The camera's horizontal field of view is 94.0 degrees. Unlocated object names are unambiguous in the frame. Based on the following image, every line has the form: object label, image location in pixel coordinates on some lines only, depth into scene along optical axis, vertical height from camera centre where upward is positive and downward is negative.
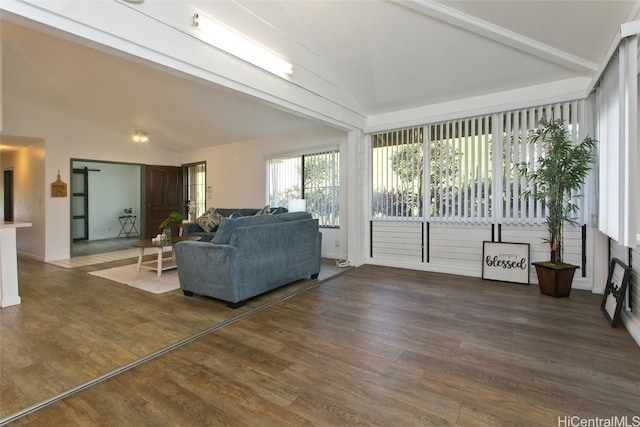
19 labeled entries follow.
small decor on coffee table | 4.68 -0.23
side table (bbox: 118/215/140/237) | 9.27 -0.43
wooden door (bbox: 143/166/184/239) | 7.61 +0.46
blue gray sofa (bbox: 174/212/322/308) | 3.11 -0.52
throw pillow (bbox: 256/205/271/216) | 5.73 +0.05
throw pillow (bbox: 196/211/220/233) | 6.05 -0.19
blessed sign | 3.94 -0.66
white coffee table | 4.40 -0.73
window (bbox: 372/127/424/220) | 4.80 +0.66
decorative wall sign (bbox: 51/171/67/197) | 5.85 +0.47
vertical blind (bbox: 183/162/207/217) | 8.18 +0.76
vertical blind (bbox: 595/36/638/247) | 2.17 +0.57
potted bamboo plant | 3.28 +0.34
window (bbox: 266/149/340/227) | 5.82 +0.64
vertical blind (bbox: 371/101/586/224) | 3.93 +0.68
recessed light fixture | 6.64 +1.73
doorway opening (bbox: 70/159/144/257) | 8.34 +0.23
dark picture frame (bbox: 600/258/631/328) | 2.59 -0.71
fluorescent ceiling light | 2.60 +1.63
